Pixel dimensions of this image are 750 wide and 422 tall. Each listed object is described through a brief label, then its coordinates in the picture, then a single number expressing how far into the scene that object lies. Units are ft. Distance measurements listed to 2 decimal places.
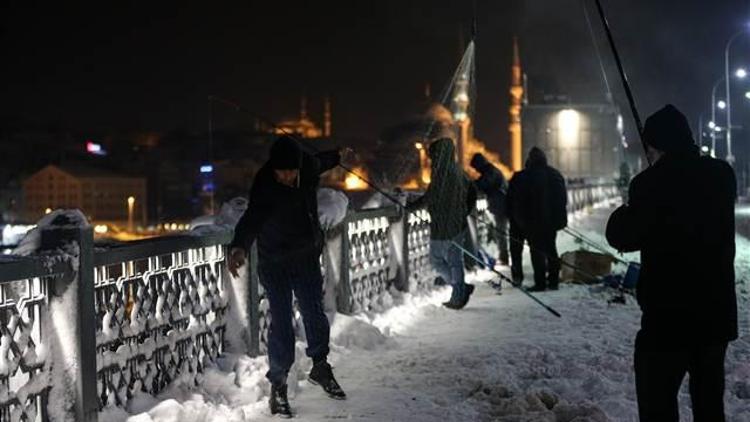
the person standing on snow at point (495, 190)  40.11
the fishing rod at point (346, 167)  21.61
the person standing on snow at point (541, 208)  36.50
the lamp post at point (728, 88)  111.55
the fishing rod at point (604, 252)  36.30
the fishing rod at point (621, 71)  16.26
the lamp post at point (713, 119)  143.23
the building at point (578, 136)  235.40
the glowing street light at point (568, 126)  237.86
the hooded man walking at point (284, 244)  17.31
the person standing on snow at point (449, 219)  31.37
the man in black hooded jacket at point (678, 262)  11.91
